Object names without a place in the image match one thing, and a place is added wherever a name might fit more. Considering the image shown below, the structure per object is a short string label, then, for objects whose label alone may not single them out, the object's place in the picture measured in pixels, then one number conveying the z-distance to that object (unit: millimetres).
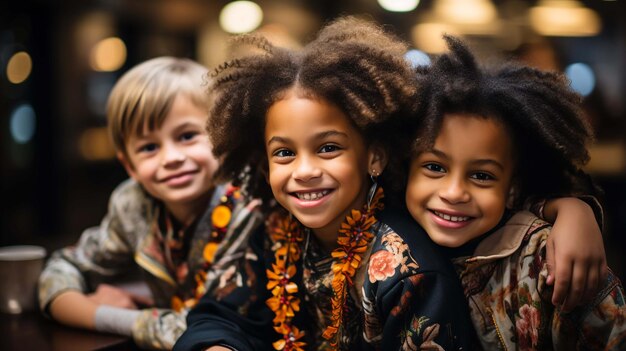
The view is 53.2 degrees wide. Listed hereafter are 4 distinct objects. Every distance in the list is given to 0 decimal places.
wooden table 1333
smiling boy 1382
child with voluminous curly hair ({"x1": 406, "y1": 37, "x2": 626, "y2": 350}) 1033
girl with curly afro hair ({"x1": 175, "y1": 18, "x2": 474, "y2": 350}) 1069
